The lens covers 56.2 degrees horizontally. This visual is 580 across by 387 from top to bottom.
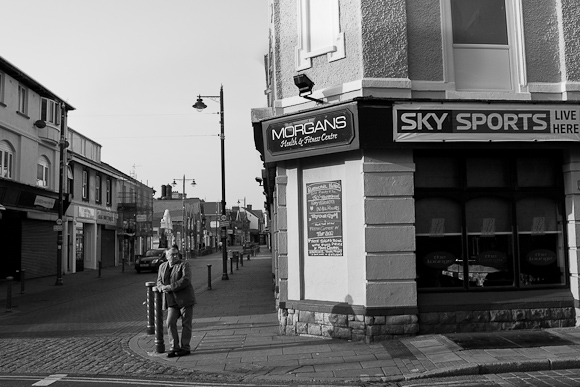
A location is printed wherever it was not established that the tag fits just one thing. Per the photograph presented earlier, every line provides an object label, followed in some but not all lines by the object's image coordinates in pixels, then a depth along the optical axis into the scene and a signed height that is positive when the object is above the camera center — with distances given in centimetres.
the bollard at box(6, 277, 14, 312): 1477 -161
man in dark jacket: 879 -100
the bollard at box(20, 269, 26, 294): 1966 -154
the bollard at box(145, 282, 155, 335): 1017 -144
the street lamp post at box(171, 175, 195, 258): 7052 +162
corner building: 930 +117
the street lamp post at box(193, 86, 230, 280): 2483 +343
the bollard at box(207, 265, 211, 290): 2021 -163
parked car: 3139 -150
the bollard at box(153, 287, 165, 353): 893 -154
